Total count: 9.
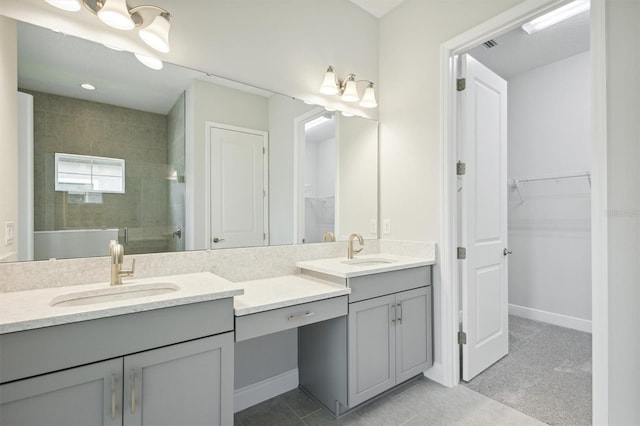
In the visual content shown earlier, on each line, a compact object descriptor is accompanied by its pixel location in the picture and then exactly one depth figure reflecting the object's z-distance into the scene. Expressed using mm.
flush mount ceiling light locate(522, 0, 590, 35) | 2375
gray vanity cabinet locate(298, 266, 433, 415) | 1752
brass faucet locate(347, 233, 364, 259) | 2289
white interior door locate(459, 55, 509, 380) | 2209
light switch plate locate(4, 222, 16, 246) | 1264
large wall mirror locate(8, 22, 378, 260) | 1362
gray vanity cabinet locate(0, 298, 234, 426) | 961
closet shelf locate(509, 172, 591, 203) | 3082
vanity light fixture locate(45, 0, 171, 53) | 1371
